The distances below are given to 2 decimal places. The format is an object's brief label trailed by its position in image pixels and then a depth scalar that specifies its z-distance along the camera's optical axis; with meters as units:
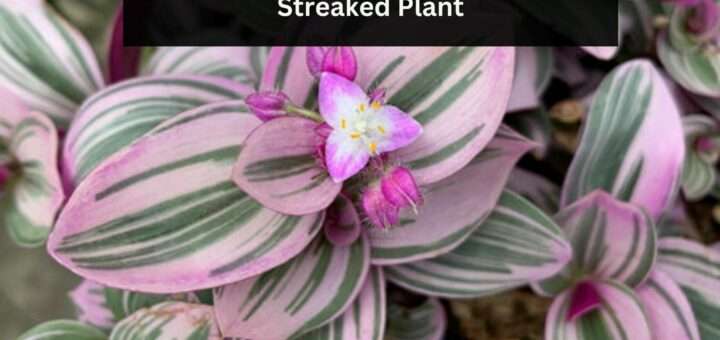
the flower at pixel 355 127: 0.23
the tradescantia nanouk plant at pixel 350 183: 0.24
